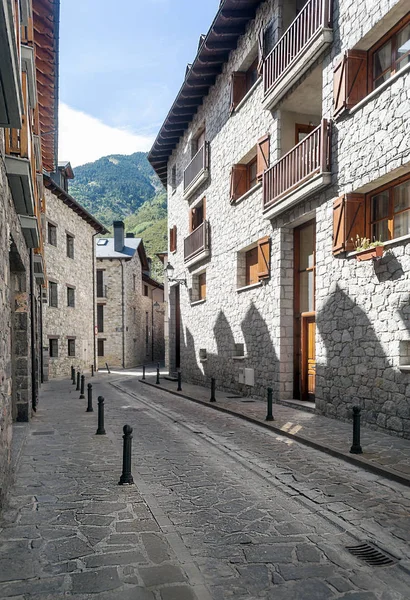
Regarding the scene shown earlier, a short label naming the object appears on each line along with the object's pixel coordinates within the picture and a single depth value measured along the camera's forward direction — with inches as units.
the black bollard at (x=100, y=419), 337.7
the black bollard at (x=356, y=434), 265.0
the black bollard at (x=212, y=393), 512.7
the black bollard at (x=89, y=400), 456.4
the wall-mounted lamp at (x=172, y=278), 816.3
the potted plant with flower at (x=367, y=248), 317.4
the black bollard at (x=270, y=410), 376.8
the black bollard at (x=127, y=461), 217.9
